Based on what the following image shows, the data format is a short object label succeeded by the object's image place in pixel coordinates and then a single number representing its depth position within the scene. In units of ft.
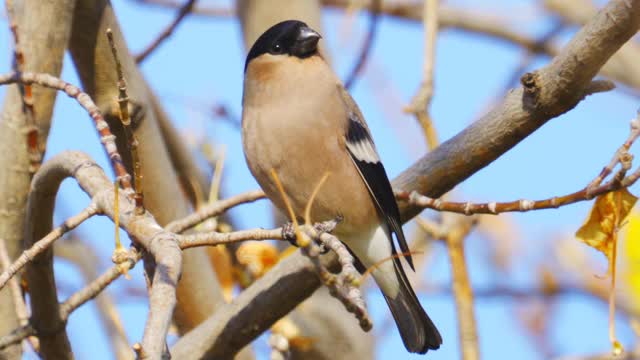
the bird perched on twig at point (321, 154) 24.21
